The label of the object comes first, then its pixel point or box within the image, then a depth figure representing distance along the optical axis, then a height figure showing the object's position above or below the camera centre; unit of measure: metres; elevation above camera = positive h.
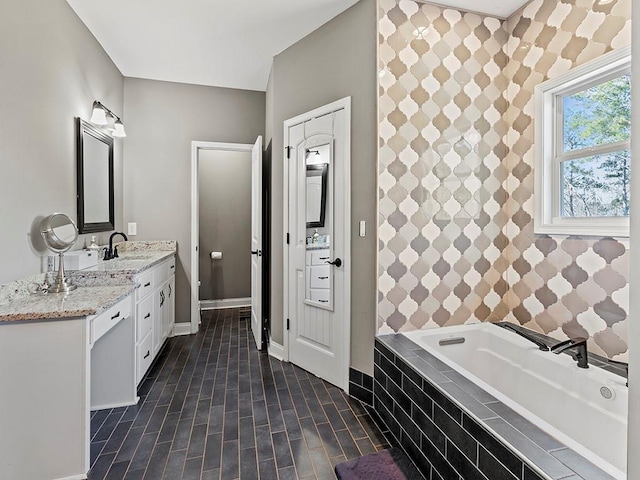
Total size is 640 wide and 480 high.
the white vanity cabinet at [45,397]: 1.58 -0.77
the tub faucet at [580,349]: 1.82 -0.62
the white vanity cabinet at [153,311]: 2.49 -0.65
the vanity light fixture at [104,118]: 2.84 +1.03
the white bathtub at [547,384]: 1.56 -0.83
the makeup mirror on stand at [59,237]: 2.07 -0.01
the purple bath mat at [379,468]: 1.68 -1.18
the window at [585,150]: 1.95 +0.54
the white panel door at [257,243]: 3.32 -0.09
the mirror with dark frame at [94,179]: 2.71 +0.49
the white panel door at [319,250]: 2.54 -0.13
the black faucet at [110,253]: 3.02 -0.16
